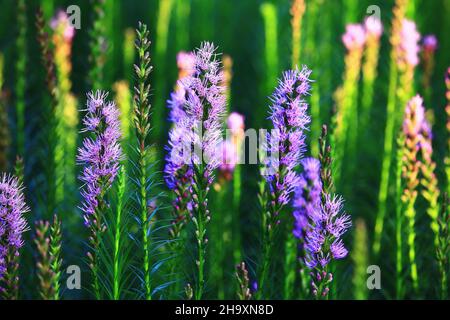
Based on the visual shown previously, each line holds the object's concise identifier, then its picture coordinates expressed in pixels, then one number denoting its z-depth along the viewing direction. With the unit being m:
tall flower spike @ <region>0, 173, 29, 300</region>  1.76
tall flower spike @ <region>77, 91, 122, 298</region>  1.76
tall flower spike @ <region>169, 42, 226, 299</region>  1.77
